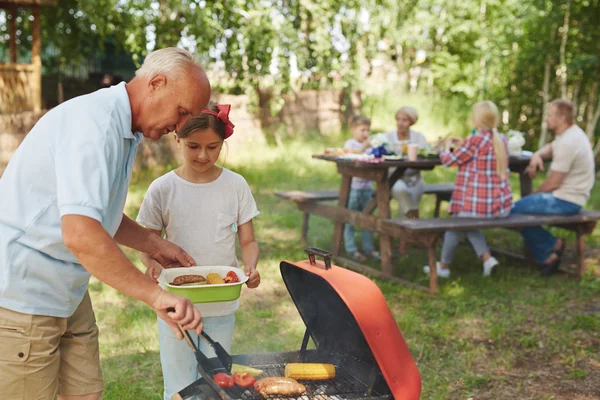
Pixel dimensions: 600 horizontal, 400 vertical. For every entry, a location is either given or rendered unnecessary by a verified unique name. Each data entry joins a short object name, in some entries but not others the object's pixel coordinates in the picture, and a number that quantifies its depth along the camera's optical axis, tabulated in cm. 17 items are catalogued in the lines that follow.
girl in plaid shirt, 634
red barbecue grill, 222
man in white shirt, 654
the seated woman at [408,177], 740
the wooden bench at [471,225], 589
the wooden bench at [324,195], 736
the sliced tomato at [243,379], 233
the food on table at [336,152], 712
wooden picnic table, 632
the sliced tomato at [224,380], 229
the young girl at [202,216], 280
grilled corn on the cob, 250
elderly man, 186
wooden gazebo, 1164
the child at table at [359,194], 720
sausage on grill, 231
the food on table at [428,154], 671
